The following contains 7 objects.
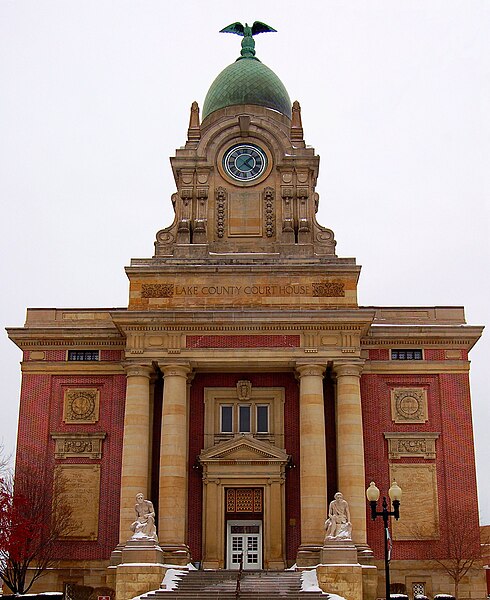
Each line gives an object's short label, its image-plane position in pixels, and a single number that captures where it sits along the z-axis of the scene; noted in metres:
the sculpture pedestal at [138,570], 36.59
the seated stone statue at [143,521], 38.22
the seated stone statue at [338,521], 37.78
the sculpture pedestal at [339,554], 36.94
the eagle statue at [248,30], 55.59
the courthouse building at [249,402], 42.22
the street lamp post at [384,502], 29.08
